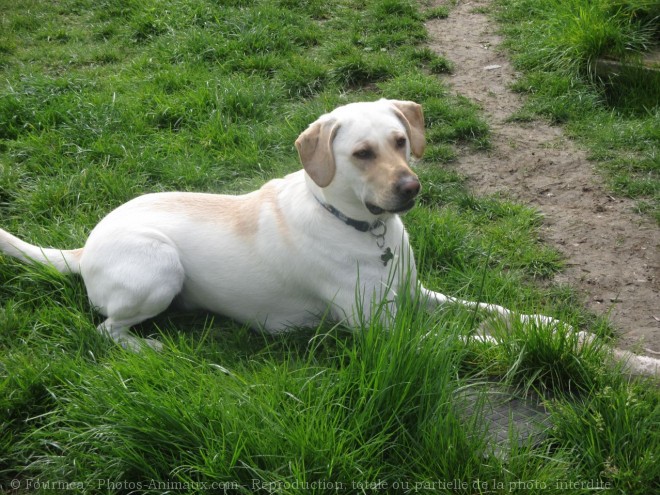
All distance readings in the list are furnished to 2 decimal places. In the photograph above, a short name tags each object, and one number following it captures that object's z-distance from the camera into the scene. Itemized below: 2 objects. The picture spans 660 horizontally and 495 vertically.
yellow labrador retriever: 3.10
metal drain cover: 2.47
